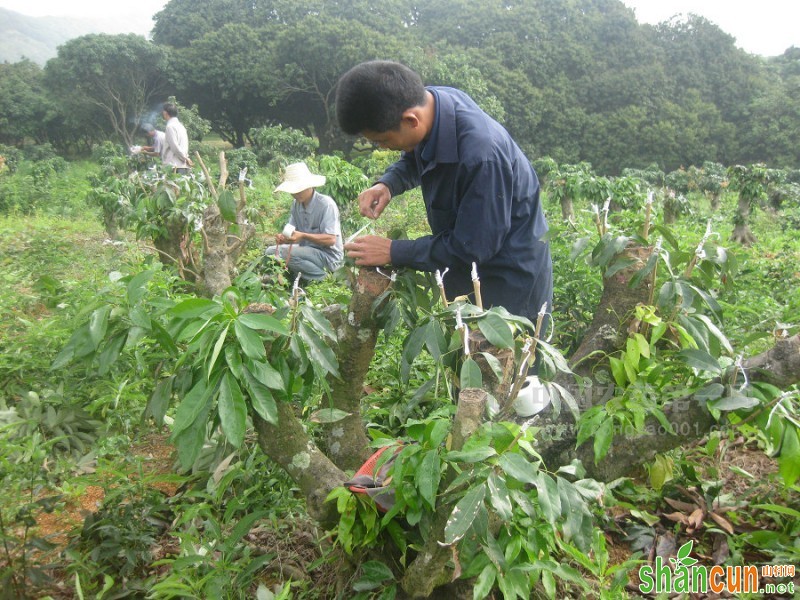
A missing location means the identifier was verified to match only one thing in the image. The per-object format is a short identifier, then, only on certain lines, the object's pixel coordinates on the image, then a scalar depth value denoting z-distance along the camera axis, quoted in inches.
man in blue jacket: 67.0
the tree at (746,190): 282.0
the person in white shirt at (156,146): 323.3
